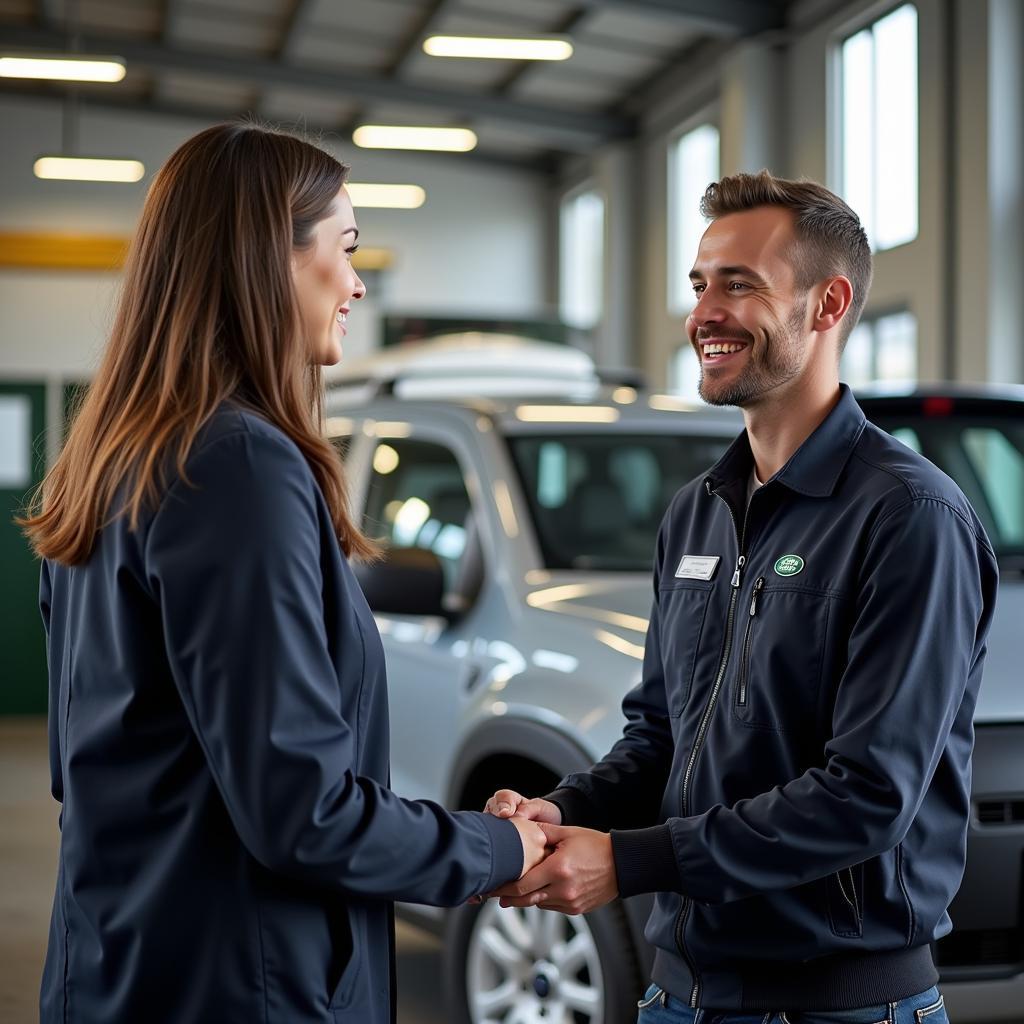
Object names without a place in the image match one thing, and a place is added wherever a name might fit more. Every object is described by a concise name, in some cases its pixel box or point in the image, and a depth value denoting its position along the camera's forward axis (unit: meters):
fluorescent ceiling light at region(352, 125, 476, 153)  11.68
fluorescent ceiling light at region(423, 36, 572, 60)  9.55
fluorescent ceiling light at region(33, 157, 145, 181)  12.55
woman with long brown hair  1.49
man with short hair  1.73
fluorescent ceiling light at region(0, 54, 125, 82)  10.48
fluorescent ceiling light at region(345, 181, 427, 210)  13.24
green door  12.17
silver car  2.83
